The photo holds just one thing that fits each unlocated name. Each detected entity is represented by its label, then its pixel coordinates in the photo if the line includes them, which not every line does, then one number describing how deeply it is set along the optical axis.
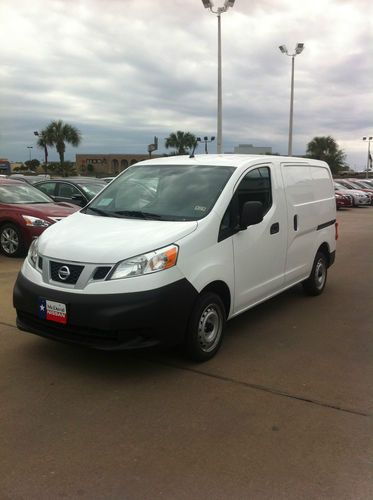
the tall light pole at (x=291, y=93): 28.69
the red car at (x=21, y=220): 8.80
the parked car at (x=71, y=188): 12.02
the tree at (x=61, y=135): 52.69
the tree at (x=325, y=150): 62.75
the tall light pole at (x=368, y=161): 74.89
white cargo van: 3.67
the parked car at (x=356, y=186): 30.97
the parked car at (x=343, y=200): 26.56
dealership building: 82.00
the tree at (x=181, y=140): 59.47
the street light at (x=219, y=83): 19.53
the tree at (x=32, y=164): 90.50
